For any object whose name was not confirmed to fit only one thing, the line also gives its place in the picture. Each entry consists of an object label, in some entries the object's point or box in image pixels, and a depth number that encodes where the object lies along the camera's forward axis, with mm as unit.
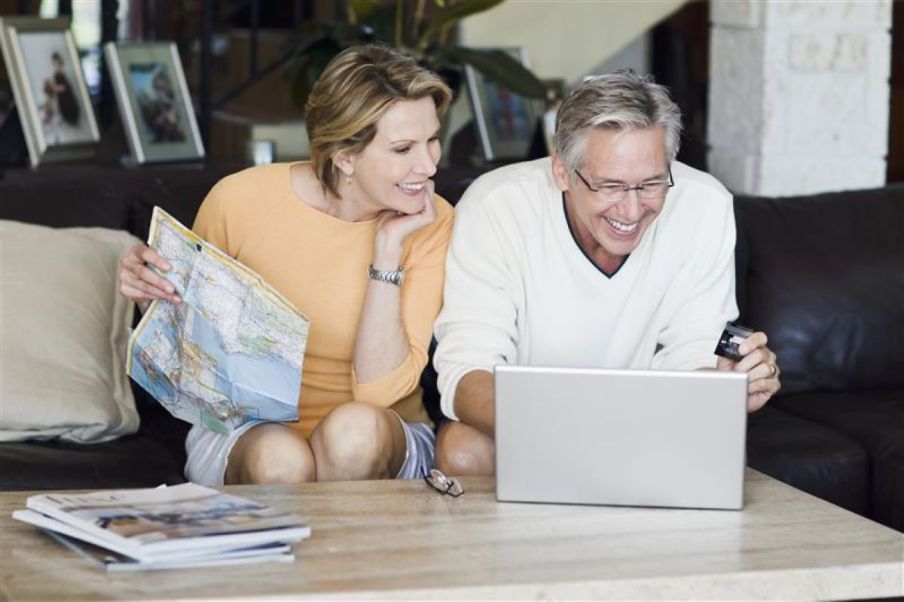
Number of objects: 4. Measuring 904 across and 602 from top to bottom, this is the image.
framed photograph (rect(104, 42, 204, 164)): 4188
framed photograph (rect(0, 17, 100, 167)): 4043
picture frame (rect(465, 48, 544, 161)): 4477
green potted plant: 4168
